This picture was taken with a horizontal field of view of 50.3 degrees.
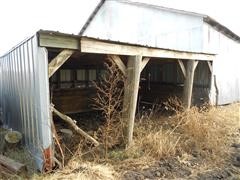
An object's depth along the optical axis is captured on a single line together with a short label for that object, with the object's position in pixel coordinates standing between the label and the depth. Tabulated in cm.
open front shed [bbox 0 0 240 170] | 481
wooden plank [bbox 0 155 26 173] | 486
